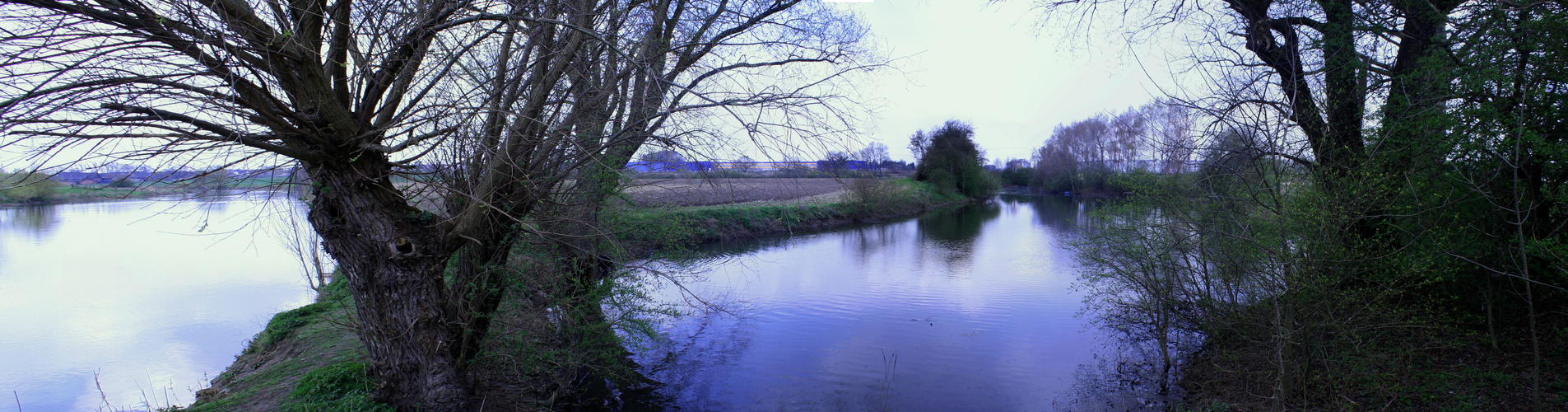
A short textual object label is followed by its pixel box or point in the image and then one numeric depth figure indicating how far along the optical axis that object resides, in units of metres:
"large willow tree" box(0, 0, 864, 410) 3.19
